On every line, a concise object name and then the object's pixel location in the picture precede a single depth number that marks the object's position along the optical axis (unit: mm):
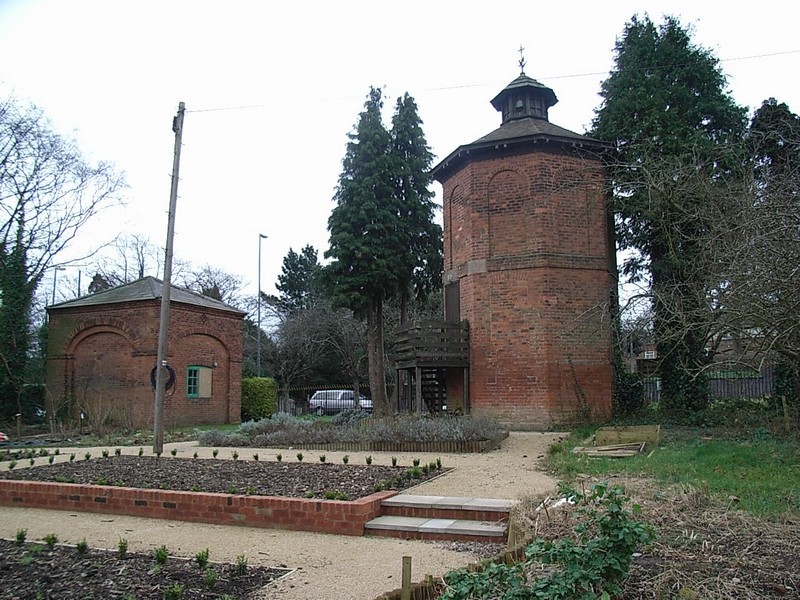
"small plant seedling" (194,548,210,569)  5371
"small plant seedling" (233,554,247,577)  5238
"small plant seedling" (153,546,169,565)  5473
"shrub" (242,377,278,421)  27547
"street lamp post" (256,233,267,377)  32281
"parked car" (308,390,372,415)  36469
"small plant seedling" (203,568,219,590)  4820
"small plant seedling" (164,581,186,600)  4477
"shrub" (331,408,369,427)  17969
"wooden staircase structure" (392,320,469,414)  18469
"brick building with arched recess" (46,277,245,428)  23062
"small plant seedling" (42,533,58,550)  6039
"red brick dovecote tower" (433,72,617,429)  17891
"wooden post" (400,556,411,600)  4027
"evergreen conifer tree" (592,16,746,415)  17547
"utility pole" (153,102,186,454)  13906
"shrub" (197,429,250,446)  15055
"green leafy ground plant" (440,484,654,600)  3477
